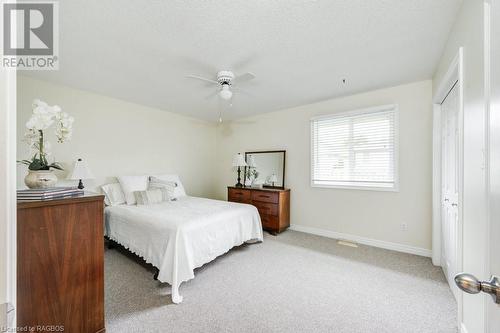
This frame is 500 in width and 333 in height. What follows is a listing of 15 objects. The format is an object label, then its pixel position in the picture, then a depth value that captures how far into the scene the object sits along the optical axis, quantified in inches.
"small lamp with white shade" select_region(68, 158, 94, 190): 111.5
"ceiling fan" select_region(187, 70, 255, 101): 93.4
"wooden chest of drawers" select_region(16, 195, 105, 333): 45.2
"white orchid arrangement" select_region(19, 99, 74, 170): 49.8
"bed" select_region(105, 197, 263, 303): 79.5
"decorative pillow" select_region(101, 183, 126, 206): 124.0
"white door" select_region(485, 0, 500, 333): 23.0
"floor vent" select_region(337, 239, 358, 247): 125.3
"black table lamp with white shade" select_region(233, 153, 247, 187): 168.7
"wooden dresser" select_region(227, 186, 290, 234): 145.4
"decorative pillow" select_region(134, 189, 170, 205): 124.4
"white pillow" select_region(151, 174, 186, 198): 150.6
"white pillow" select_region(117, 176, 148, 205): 127.0
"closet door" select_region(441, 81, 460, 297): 75.2
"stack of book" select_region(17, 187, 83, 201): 48.1
